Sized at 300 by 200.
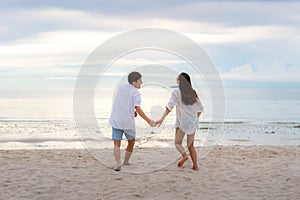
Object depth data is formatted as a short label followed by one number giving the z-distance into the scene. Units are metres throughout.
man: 8.07
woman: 8.13
